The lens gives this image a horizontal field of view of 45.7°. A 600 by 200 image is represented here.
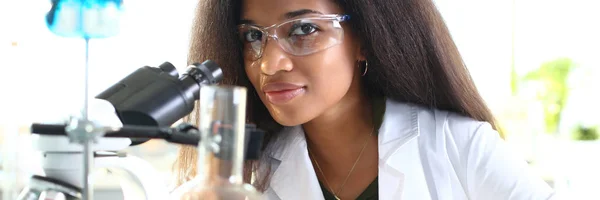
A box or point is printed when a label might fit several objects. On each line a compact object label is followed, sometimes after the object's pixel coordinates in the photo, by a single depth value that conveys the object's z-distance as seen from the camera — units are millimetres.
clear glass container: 701
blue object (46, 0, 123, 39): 750
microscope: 720
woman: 1527
